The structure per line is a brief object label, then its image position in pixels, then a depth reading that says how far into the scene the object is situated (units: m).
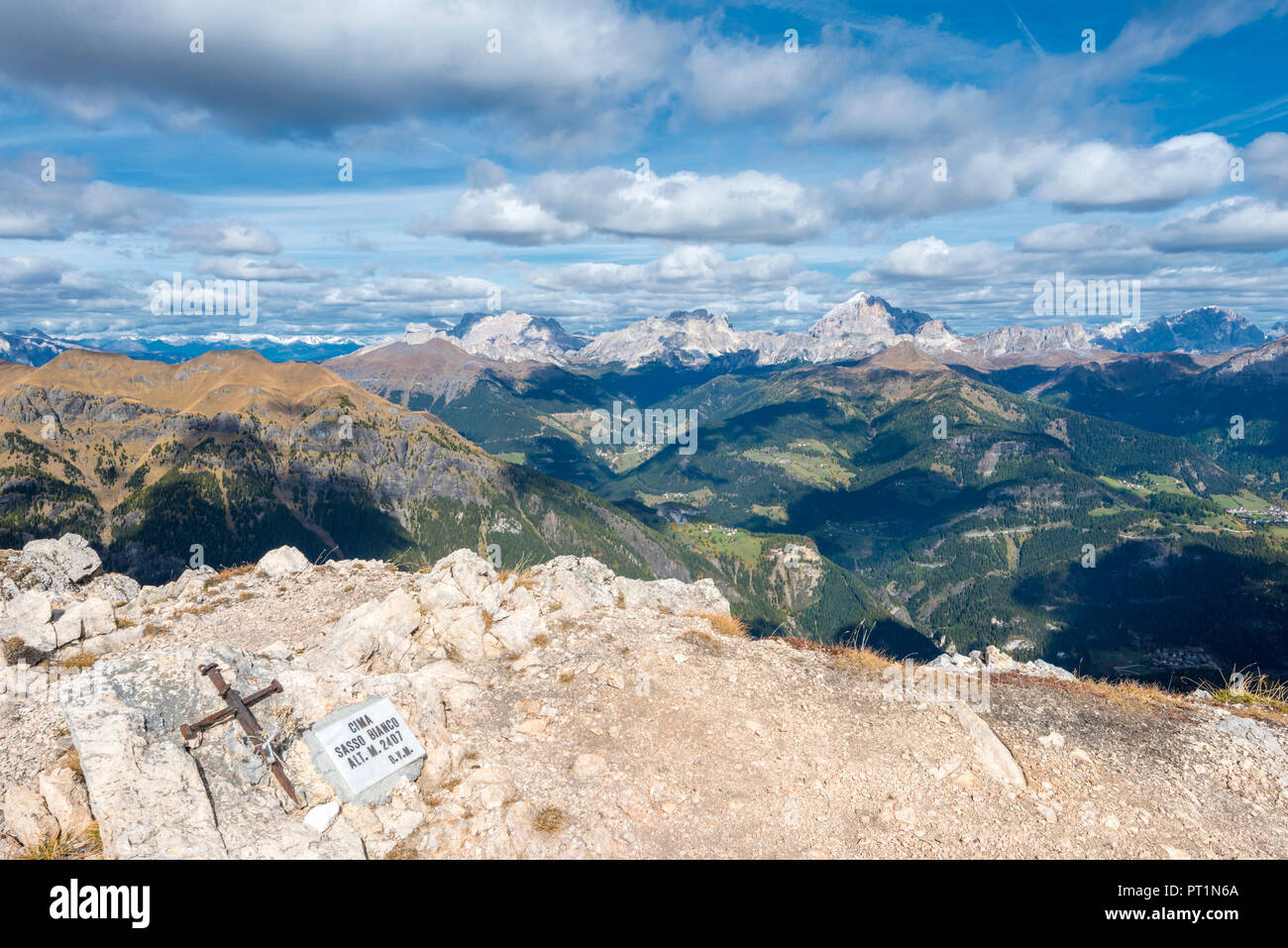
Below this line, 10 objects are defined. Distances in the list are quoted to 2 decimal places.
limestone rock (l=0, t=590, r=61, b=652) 20.14
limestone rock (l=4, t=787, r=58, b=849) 11.26
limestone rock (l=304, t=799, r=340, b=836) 13.00
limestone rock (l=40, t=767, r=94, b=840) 11.64
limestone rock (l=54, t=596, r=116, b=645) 21.16
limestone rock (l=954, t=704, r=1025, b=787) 16.33
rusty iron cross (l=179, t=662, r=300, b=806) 13.60
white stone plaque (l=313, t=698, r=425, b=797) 14.29
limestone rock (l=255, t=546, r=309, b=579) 29.67
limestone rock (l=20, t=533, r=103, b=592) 27.44
